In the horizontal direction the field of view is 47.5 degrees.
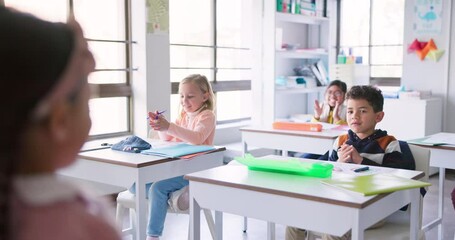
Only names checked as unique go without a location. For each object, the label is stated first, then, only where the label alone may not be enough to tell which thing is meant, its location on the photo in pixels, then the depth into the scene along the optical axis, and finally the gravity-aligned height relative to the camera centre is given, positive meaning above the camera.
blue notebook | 2.50 -0.43
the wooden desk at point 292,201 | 1.62 -0.46
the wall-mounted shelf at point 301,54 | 5.52 +0.13
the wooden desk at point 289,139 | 3.23 -0.48
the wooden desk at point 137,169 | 2.32 -0.49
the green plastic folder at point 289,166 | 1.94 -0.39
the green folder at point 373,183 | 1.70 -0.41
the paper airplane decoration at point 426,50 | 5.23 +0.16
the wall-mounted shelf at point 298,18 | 5.43 +0.52
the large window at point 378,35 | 5.79 +0.35
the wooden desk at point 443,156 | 2.72 -0.48
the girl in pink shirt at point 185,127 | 2.65 -0.35
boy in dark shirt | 2.32 -0.35
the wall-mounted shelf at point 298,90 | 5.52 -0.27
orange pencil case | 3.45 -0.41
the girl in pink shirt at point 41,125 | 0.49 -0.06
